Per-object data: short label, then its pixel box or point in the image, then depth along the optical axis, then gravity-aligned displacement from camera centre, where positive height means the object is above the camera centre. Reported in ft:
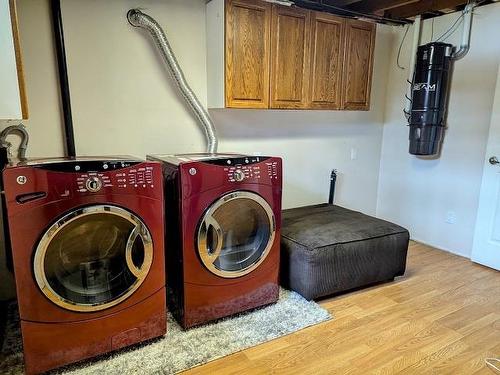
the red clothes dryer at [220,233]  6.62 -2.34
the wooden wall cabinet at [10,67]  5.18 +0.68
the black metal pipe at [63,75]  7.32 +0.82
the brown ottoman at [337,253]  8.13 -3.19
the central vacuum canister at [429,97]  10.35 +0.58
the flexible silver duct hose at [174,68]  8.14 +1.10
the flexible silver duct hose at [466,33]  10.08 +2.39
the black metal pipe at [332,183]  12.25 -2.28
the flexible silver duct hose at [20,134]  7.26 -0.46
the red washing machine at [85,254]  5.23 -2.26
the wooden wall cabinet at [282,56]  8.55 +1.55
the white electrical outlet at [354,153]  12.64 -1.28
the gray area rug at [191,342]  6.03 -4.21
